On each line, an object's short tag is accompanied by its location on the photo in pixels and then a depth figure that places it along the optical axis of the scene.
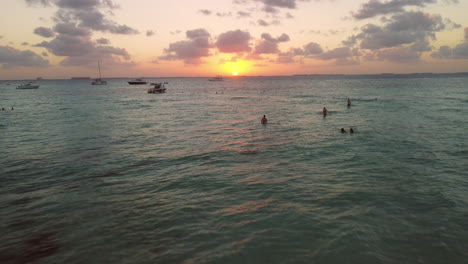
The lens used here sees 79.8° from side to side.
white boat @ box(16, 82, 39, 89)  160.07
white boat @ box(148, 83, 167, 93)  109.50
